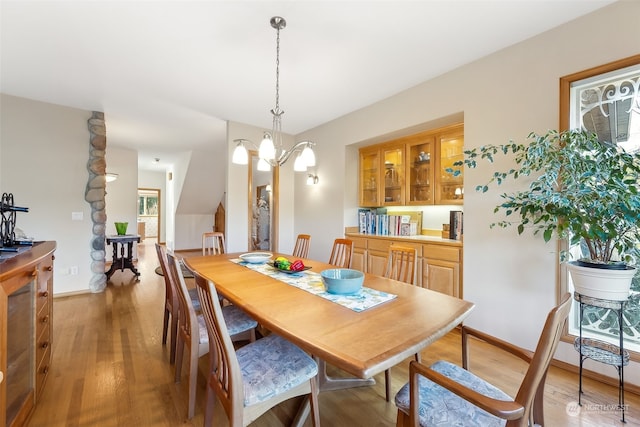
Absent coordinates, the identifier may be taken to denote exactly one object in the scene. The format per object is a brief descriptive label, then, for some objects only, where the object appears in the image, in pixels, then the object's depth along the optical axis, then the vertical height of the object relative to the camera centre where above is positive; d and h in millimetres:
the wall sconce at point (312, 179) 4391 +543
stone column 3881 +265
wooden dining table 928 -475
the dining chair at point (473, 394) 839 -685
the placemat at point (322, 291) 1400 -469
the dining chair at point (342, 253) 2652 -412
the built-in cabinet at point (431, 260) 2732 -525
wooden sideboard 1220 -657
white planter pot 1571 -407
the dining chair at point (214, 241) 3174 -371
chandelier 2037 +481
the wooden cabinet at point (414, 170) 2990 +546
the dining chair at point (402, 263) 2023 -394
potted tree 1509 +70
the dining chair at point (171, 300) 2031 -746
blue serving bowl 1521 -413
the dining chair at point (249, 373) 1122 -766
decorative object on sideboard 1598 -119
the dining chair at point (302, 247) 3203 -420
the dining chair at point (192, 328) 1591 -773
